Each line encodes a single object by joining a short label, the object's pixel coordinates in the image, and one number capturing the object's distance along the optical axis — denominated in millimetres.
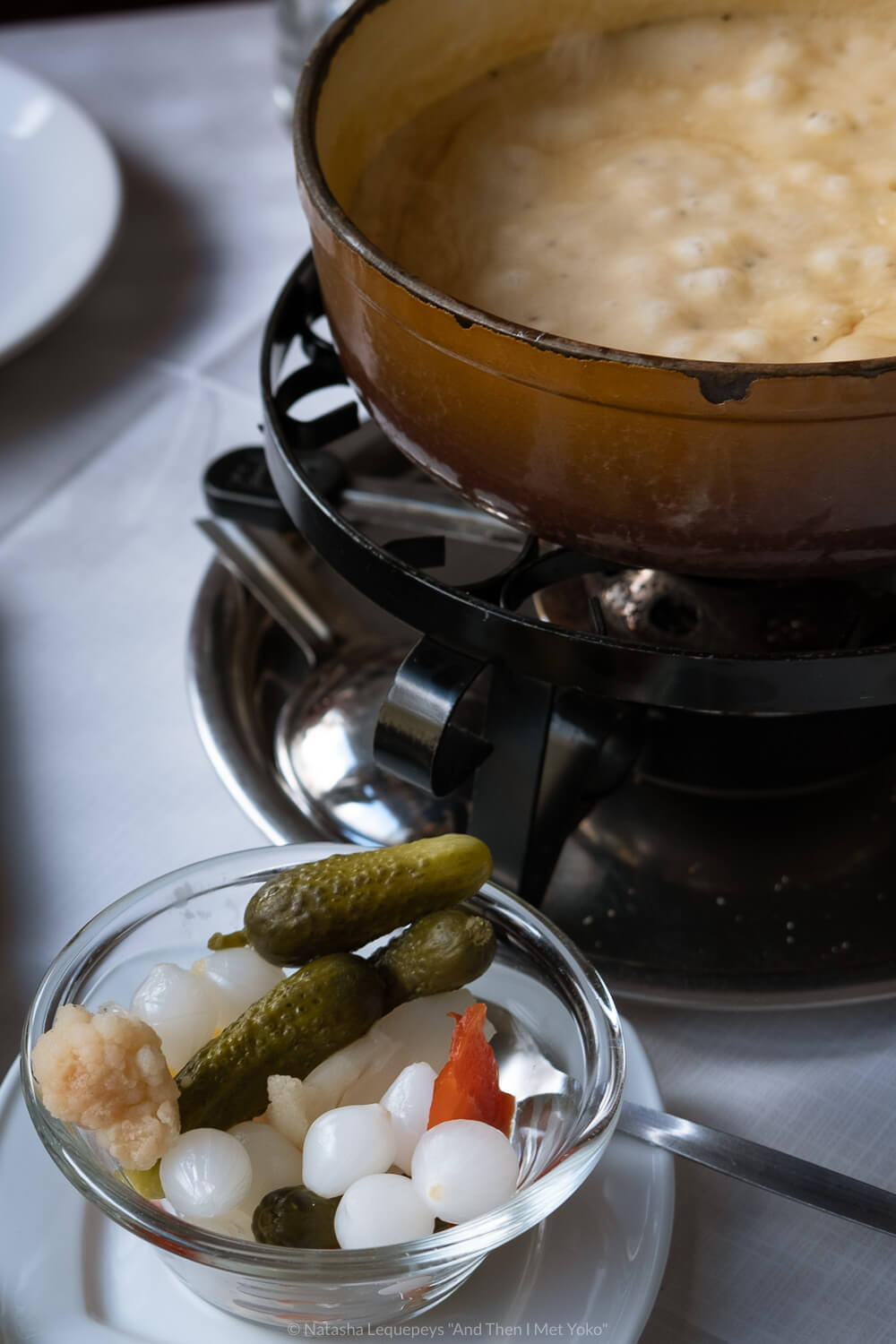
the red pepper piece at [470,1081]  546
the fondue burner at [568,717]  587
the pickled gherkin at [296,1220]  537
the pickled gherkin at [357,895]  570
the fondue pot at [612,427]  539
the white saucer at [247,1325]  551
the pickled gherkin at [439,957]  567
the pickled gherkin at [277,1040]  552
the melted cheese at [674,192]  601
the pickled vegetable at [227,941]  587
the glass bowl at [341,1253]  524
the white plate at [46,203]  856
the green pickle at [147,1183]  542
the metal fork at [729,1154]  562
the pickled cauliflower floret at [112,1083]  528
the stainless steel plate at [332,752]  626
